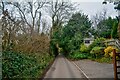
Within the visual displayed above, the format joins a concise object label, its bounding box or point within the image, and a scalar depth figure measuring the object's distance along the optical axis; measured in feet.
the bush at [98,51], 46.52
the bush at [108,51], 40.73
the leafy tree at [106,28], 67.12
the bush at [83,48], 56.66
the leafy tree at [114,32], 45.90
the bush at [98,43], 51.17
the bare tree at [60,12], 55.62
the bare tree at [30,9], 43.59
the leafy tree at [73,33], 64.60
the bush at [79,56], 53.67
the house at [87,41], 67.42
